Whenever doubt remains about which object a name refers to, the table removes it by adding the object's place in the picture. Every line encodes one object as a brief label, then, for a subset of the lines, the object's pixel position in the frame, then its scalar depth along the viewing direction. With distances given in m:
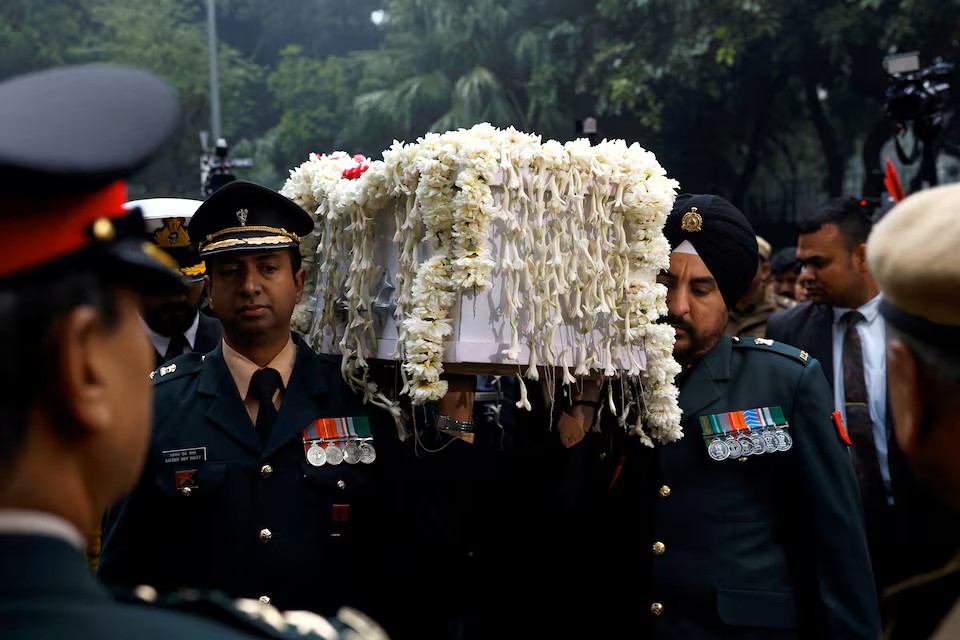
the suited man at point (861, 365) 4.98
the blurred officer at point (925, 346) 1.61
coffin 3.01
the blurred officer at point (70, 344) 1.21
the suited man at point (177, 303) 4.30
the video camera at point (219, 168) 9.64
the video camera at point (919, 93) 8.13
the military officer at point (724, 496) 3.25
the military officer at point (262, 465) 3.21
